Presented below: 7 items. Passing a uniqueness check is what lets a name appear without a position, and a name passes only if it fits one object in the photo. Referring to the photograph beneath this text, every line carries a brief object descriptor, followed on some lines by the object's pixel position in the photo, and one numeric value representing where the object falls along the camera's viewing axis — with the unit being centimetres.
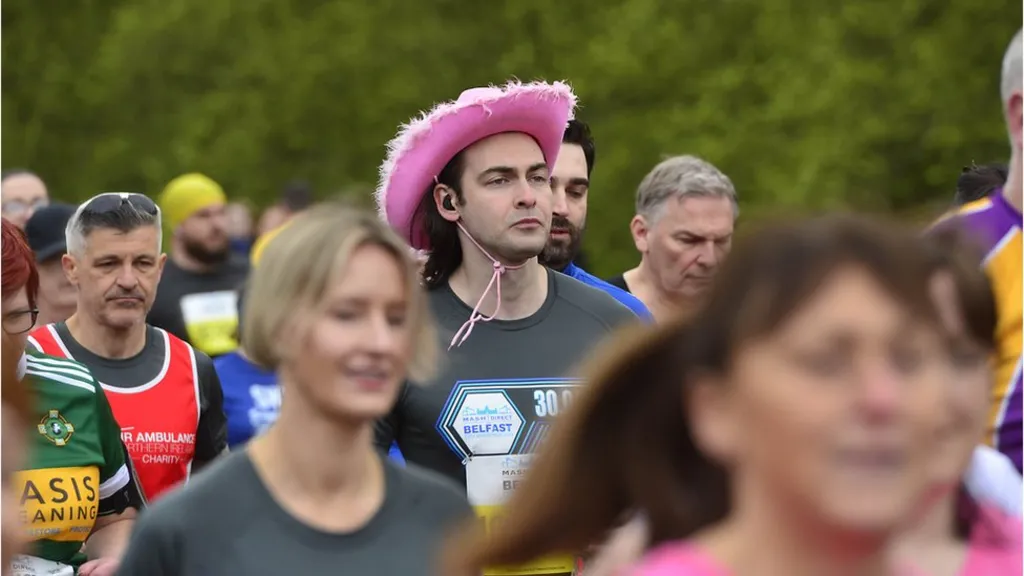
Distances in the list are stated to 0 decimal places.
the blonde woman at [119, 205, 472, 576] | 758
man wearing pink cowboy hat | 1143
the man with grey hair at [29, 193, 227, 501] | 1366
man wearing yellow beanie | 2333
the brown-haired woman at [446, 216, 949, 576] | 458
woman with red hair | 1162
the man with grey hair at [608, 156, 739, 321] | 1564
